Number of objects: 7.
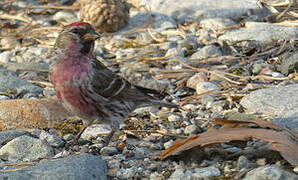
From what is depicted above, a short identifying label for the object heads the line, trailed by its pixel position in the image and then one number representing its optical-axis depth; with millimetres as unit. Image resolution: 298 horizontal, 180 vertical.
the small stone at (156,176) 6467
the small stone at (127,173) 6612
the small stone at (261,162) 6293
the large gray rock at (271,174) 5555
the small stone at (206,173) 6180
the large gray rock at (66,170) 6125
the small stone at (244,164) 6223
